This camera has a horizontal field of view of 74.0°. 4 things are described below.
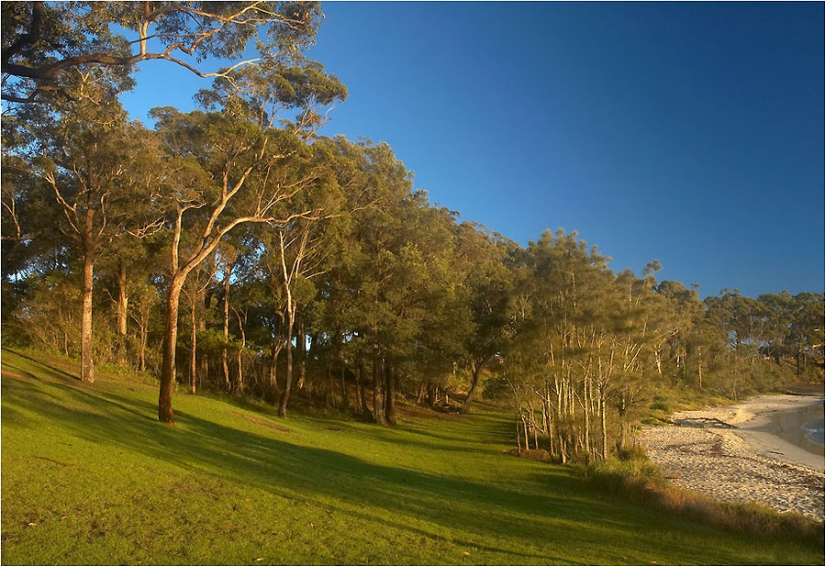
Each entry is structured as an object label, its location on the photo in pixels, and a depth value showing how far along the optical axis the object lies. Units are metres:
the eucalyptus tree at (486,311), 32.81
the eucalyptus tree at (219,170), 18.31
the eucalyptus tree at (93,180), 21.34
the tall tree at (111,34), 10.13
